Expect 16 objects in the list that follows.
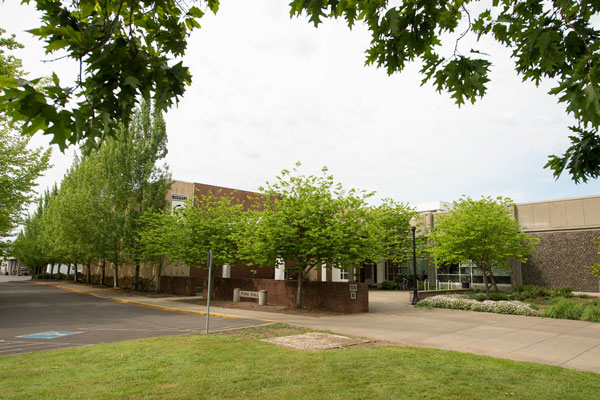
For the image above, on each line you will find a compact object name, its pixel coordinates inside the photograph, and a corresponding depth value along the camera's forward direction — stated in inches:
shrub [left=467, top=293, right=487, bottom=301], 857.9
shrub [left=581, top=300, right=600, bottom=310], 644.9
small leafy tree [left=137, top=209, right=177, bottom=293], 959.0
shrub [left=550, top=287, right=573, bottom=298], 885.8
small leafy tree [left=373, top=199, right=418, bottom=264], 1338.6
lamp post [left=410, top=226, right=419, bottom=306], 835.4
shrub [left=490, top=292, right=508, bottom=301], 860.0
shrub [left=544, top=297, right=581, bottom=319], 615.4
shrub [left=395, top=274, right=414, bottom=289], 1357.0
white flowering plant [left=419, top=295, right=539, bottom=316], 676.1
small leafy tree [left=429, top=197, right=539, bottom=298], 795.4
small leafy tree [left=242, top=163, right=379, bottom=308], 671.1
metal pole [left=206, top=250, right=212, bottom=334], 456.8
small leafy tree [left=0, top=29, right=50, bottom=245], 810.8
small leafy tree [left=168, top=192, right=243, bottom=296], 888.9
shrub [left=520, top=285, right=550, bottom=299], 894.4
